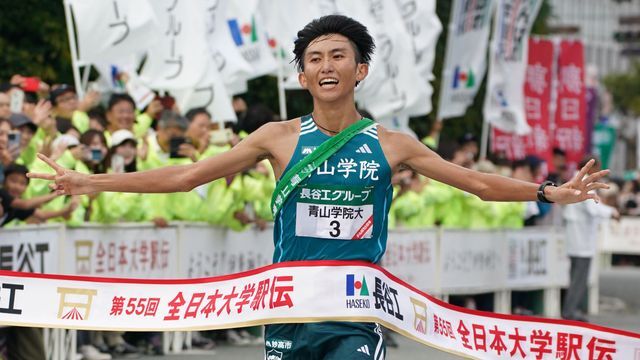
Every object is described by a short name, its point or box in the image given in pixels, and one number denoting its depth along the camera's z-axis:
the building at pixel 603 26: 71.69
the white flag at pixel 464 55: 20.33
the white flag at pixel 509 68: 20.89
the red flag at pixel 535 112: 22.09
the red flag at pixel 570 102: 23.69
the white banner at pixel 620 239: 31.11
